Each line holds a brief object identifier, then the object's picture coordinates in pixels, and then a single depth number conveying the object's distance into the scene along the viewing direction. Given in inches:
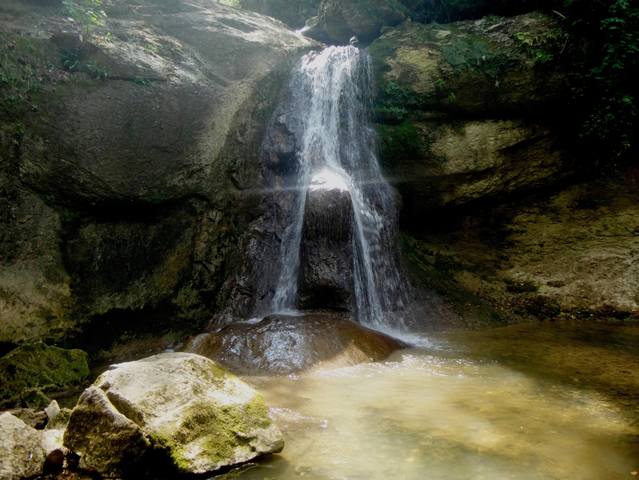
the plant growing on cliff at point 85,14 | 313.9
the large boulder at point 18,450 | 104.7
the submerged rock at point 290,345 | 216.4
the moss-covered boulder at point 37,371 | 183.9
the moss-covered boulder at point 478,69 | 371.6
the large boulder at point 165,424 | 112.0
